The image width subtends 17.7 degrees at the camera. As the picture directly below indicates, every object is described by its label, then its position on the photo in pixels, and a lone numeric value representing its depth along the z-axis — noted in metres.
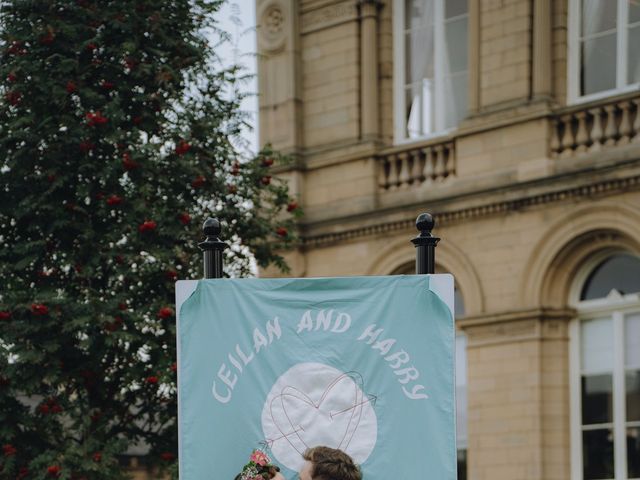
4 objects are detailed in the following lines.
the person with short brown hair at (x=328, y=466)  11.13
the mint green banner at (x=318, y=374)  11.17
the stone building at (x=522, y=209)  23.37
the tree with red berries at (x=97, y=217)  19.00
